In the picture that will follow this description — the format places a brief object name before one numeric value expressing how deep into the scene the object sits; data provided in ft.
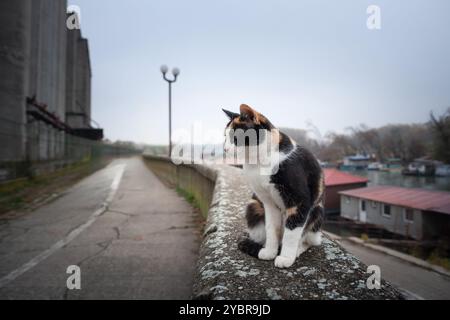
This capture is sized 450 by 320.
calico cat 5.13
